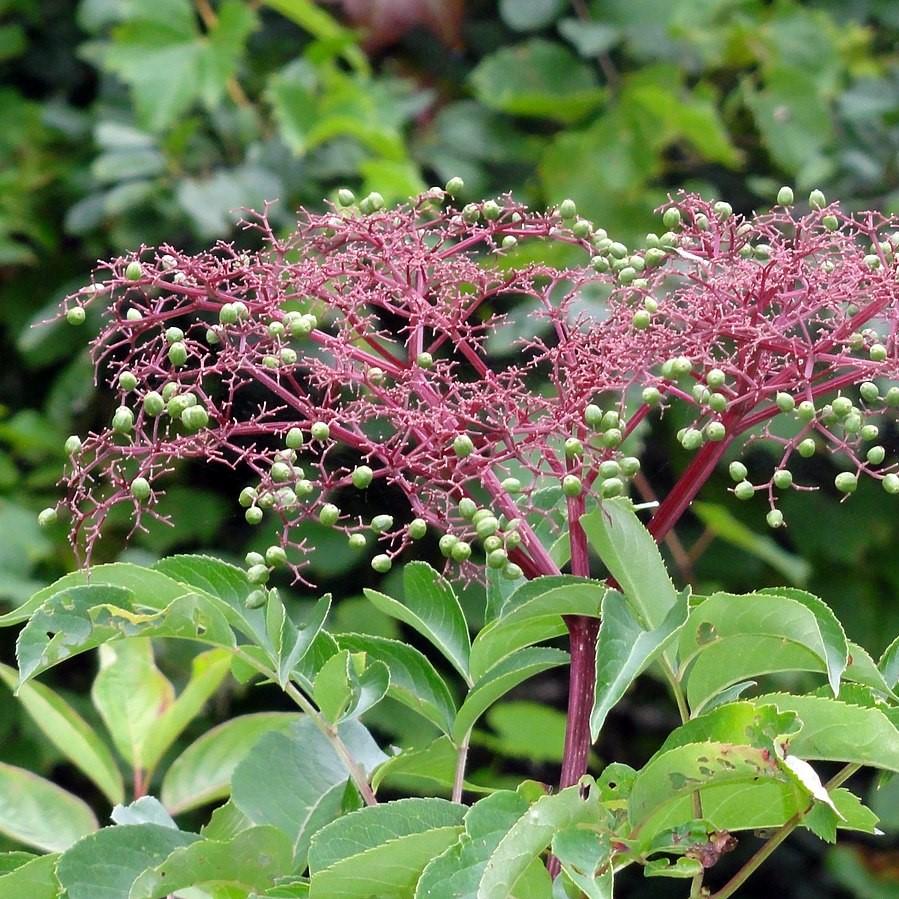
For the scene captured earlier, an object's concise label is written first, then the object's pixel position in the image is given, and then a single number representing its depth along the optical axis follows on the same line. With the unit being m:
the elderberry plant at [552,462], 1.28
